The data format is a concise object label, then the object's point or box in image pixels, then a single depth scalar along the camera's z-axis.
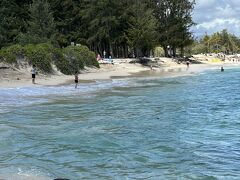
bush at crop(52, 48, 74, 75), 49.19
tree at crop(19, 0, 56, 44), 64.00
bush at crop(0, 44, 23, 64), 44.28
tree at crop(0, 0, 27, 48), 67.88
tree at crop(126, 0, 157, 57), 73.56
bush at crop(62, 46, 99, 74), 51.82
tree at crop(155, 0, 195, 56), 87.81
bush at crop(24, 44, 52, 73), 45.72
